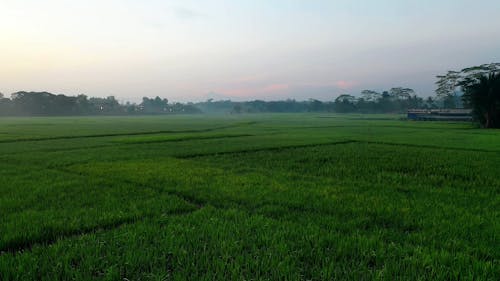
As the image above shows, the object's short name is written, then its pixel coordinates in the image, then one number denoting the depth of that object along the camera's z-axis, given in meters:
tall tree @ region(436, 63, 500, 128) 41.97
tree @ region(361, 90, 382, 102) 163.11
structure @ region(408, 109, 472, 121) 73.68
